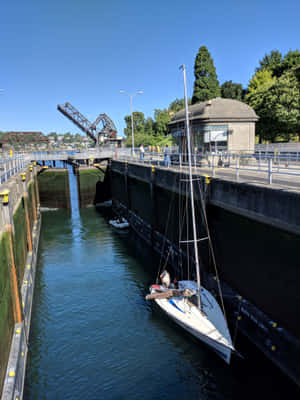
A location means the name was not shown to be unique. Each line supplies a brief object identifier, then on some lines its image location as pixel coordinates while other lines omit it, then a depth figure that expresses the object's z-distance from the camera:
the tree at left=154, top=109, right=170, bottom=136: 89.50
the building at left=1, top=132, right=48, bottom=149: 88.94
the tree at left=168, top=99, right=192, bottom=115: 117.66
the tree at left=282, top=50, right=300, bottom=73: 52.70
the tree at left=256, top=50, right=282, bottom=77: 61.53
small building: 24.59
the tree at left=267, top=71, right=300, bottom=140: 38.97
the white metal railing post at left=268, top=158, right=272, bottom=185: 12.50
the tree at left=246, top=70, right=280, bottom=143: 42.41
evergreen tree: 58.50
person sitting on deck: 16.77
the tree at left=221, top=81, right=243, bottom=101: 69.31
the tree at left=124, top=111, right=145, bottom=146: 88.06
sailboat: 12.55
